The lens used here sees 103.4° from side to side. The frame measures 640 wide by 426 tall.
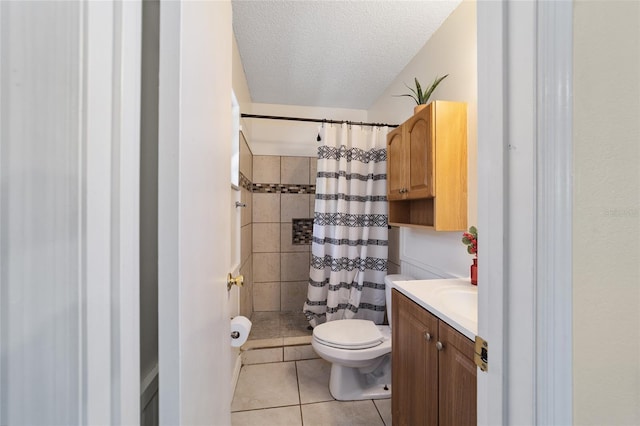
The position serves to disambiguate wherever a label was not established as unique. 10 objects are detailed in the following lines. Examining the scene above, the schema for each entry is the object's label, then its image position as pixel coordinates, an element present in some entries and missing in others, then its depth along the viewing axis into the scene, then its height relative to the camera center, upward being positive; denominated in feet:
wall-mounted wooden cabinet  4.69 +1.02
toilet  5.12 -2.87
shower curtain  7.18 -0.08
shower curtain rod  7.16 +2.62
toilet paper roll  3.70 -1.75
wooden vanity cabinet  2.73 -1.99
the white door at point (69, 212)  1.01 +0.00
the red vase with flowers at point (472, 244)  4.12 -0.47
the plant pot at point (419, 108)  5.01 +2.17
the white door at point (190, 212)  1.58 +0.01
